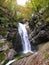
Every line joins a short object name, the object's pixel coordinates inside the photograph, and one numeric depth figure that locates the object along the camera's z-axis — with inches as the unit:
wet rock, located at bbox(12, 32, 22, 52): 321.3
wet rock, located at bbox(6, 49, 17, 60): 220.1
